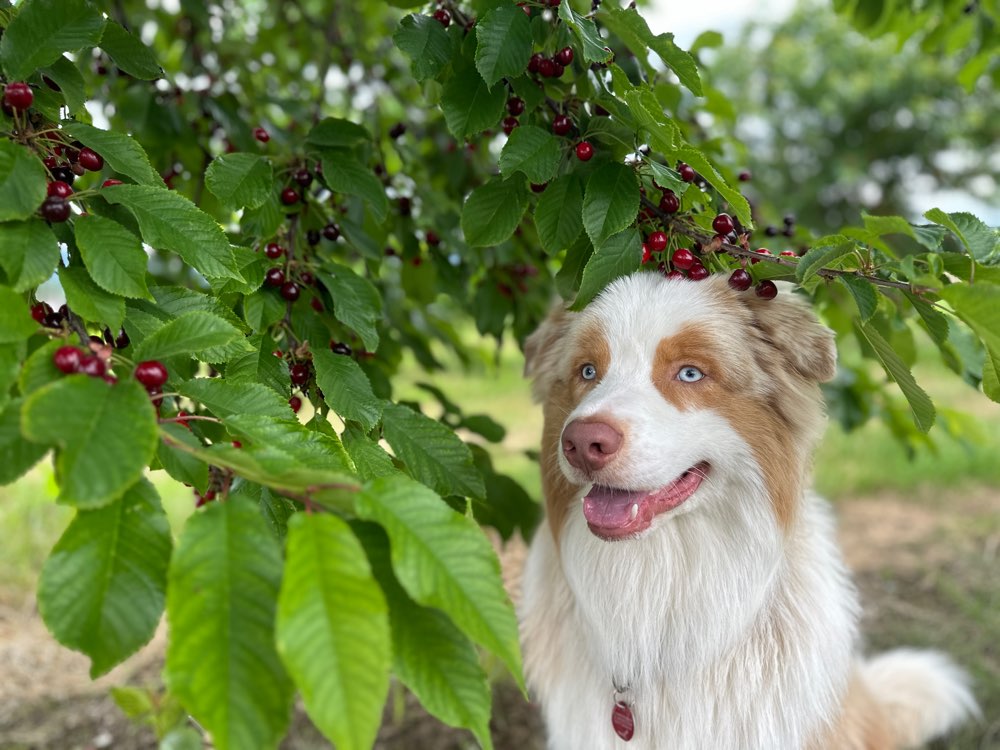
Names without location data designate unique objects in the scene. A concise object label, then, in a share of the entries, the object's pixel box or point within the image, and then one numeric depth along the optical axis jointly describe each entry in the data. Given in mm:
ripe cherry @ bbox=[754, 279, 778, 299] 625
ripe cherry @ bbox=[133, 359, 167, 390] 401
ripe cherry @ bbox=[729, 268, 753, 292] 601
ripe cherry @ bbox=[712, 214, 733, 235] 608
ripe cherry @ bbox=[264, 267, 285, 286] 631
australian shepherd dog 640
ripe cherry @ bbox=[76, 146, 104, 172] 518
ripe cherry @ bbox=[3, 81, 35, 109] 469
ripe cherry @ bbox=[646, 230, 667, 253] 628
